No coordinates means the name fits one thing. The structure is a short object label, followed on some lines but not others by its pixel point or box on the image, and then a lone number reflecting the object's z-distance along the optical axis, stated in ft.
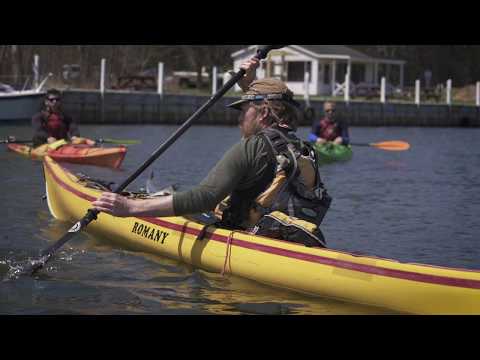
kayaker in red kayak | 46.65
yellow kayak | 17.30
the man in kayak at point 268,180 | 18.97
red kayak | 45.60
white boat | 71.55
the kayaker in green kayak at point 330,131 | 53.11
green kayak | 51.88
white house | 136.98
